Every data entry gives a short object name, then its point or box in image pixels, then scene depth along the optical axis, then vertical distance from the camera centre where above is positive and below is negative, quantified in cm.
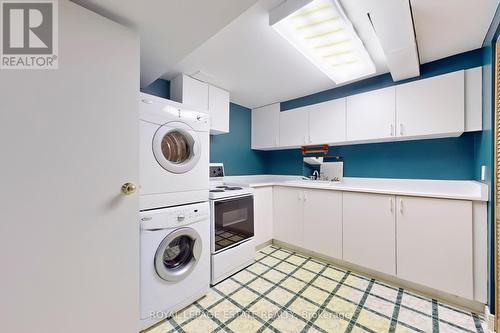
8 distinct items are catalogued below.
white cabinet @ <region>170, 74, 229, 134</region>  228 +85
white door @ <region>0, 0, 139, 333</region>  82 -8
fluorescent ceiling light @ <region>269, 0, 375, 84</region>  128 +100
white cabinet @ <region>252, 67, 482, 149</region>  178 +58
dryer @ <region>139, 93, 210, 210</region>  142 +11
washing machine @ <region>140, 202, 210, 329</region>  136 -74
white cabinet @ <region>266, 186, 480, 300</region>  158 -67
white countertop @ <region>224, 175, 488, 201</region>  159 -23
